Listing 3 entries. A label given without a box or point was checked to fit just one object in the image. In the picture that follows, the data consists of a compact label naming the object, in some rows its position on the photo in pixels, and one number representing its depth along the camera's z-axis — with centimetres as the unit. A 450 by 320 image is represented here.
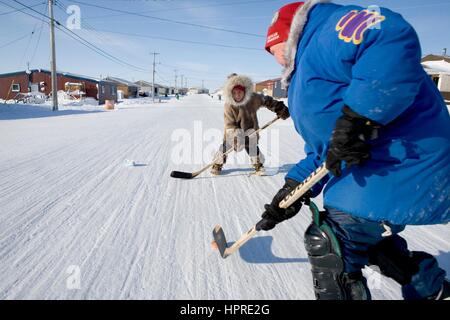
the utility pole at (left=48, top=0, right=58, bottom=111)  1964
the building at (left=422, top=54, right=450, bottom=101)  2644
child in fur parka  457
